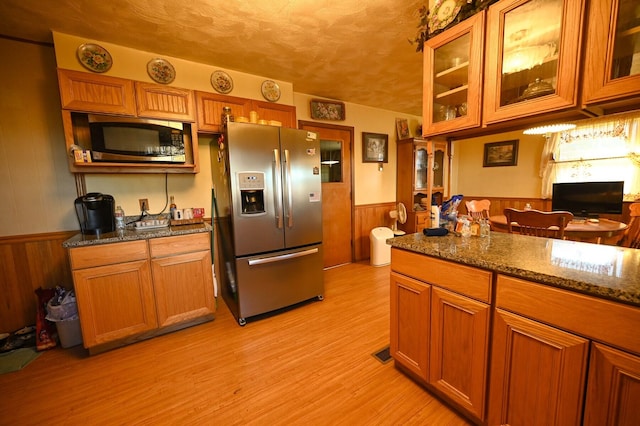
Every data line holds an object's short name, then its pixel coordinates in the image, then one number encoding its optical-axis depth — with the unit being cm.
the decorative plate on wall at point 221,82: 256
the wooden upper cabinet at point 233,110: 243
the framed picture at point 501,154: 428
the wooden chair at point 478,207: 349
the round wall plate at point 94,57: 203
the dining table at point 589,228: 228
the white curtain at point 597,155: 305
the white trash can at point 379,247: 378
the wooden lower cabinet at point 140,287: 187
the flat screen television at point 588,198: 299
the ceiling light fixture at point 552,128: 203
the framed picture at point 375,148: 397
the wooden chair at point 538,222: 192
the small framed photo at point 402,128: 430
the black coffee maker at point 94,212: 202
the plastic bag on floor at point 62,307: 195
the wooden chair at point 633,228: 232
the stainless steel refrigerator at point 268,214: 221
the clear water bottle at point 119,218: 229
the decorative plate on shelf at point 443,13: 146
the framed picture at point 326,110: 342
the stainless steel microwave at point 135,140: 202
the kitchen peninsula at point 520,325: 85
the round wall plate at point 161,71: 229
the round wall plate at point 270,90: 282
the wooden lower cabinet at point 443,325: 120
